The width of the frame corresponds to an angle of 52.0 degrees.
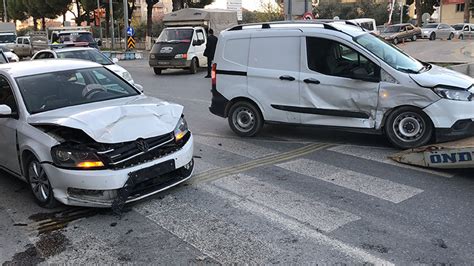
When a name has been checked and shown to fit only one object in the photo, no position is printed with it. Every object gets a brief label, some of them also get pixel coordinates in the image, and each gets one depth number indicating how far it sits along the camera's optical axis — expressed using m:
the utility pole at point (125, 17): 34.66
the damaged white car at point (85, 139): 4.72
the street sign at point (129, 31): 35.41
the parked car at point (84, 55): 14.35
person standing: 18.31
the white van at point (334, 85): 6.61
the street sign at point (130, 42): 35.56
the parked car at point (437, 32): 47.79
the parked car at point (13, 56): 21.12
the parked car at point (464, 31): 49.25
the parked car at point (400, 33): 41.19
